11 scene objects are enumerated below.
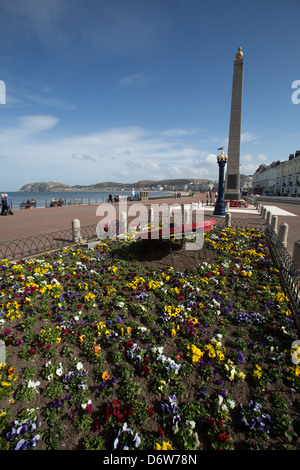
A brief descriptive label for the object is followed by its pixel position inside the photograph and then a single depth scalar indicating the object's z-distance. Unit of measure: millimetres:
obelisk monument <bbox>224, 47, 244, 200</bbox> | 24016
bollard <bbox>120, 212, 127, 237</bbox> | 10180
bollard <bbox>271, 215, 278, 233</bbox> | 9898
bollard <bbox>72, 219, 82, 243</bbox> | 8812
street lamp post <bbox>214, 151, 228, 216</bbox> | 16052
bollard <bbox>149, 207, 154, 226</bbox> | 12467
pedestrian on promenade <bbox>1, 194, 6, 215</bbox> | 17055
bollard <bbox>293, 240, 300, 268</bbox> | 5641
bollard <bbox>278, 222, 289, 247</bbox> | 8219
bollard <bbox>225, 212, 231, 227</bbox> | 10904
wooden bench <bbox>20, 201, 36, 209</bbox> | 24628
